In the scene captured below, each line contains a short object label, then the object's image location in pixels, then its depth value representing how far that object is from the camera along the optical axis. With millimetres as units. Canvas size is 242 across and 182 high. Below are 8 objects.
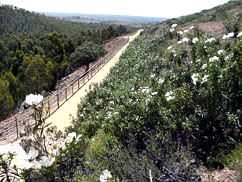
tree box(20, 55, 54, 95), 19328
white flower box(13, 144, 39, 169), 2004
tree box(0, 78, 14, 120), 16859
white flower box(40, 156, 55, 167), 2156
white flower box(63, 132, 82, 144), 2355
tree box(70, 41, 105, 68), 23172
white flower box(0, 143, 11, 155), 1997
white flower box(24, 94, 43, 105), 2174
